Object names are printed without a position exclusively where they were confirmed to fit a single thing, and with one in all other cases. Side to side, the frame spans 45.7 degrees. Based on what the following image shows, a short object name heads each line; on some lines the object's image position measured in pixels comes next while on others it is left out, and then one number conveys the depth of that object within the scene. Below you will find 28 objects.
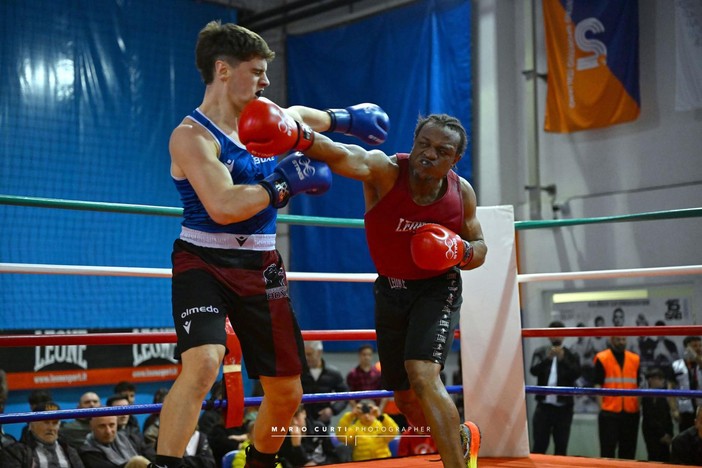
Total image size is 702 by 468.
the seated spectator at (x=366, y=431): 4.73
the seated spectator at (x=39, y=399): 5.33
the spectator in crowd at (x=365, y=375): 6.96
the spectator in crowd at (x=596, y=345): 8.28
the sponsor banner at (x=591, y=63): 8.12
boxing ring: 2.82
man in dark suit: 7.18
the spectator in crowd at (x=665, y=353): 7.64
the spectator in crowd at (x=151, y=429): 5.53
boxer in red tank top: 2.88
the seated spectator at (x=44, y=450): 4.35
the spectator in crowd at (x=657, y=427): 6.79
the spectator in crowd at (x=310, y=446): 4.47
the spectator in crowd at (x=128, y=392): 5.46
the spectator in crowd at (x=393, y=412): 6.28
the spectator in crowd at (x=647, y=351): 7.83
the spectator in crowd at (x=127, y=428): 5.20
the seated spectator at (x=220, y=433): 5.25
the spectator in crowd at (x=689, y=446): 4.80
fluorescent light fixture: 8.23
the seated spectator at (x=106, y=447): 4.75
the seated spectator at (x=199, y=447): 5.07
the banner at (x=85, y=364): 8.08
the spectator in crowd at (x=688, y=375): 6.56
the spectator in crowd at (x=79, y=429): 5.49
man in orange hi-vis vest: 7.06
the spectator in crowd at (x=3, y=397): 4.74
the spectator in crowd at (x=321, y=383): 5.74
